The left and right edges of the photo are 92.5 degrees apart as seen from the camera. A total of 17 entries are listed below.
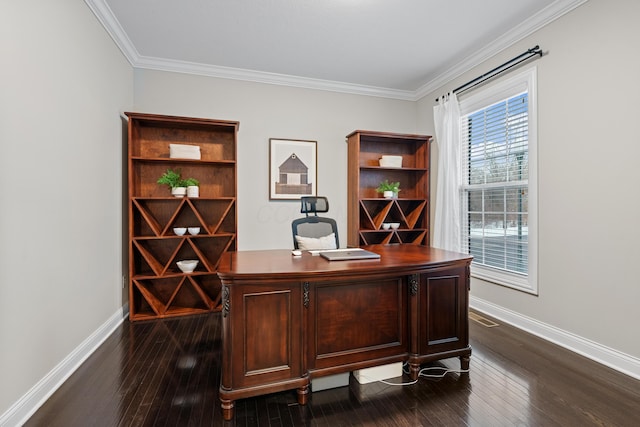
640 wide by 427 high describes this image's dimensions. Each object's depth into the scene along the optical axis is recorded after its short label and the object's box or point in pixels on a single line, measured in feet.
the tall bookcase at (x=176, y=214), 10.67
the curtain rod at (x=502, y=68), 9.13
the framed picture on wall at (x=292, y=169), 12.95
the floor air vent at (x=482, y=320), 10.01
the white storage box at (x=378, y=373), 6.68
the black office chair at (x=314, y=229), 8.67
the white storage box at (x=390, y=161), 13.51
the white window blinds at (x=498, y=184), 9.84
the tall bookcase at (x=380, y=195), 13.29
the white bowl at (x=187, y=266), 10.92
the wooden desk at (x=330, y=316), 5.68
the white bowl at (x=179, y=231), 10.90
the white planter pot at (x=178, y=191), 10.89
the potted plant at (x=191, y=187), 11.03
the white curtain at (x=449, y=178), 12.21
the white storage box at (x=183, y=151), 10.96
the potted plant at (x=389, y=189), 13.32
